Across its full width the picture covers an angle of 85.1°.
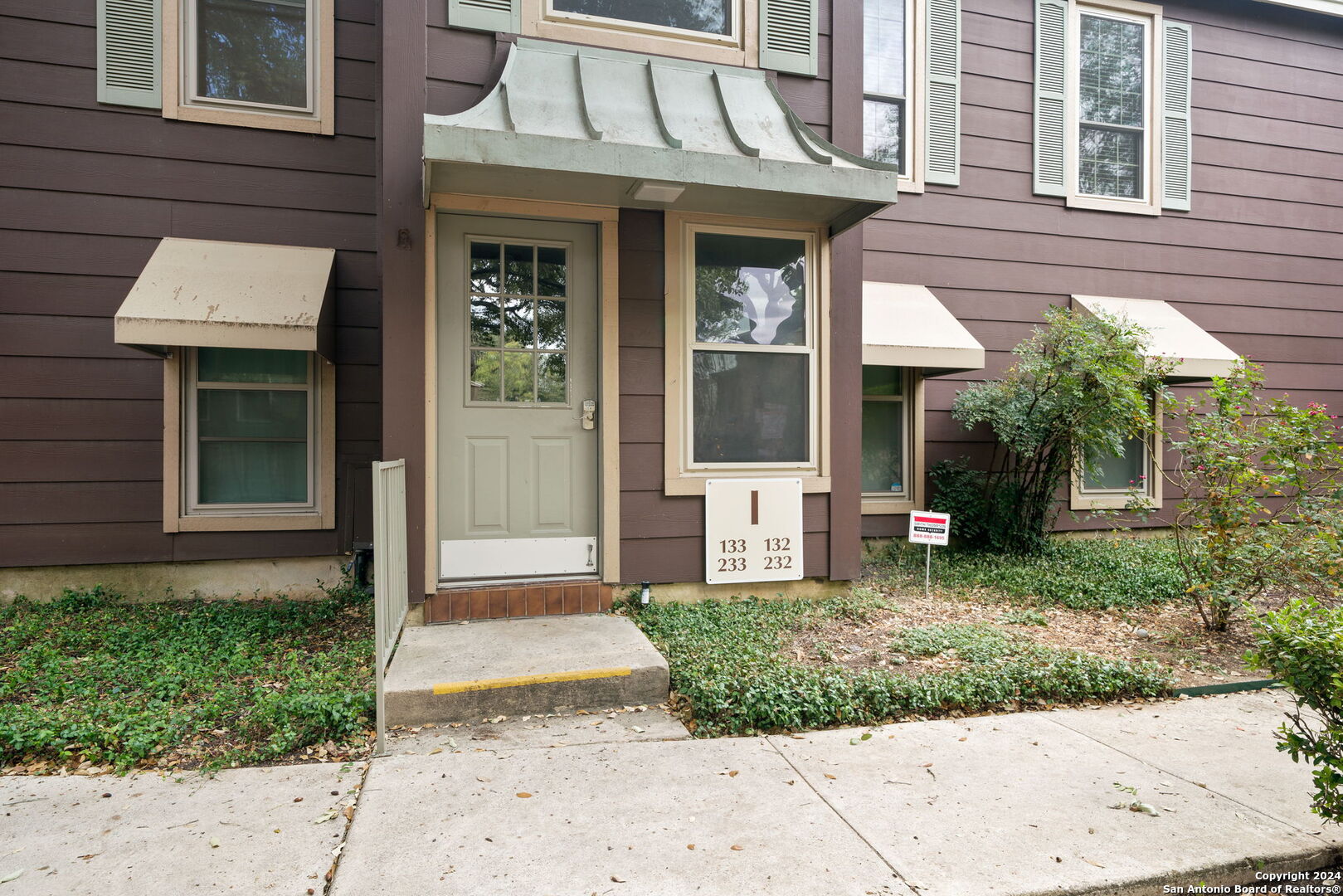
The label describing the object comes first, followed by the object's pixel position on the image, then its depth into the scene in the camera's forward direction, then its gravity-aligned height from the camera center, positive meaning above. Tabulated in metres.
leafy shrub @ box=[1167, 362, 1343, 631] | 4.23 -0.40
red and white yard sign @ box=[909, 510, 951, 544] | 5.27 -0.65
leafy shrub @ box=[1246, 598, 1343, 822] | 2.15 -0.72
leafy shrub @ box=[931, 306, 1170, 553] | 5.59 +0.17
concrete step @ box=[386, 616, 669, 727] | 3.20 -1.09
